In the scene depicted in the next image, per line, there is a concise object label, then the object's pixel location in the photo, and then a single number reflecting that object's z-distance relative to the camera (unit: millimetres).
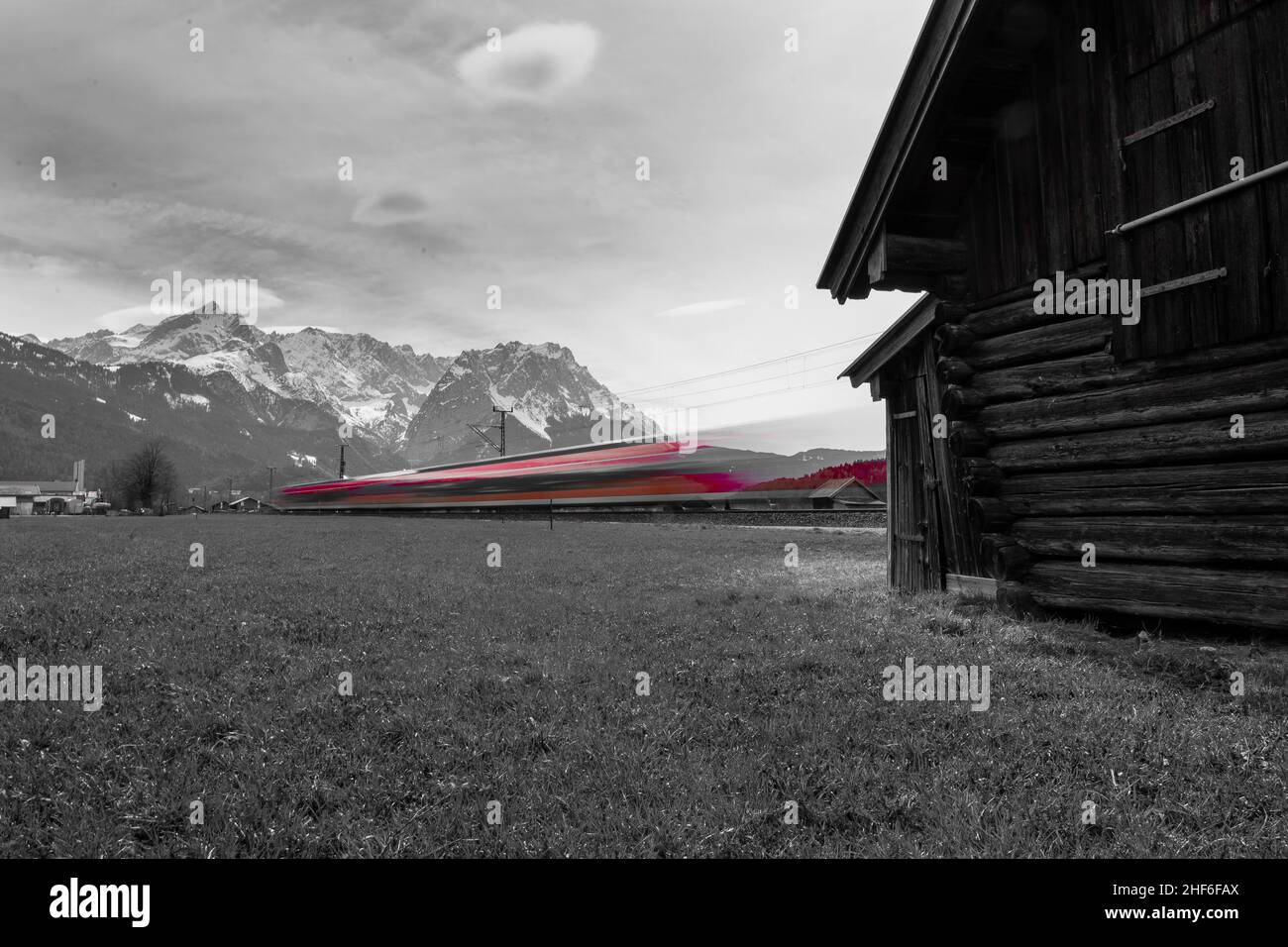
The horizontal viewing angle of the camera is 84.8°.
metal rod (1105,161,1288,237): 6918
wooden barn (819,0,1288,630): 7176
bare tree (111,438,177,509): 119688
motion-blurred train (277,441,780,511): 47531
